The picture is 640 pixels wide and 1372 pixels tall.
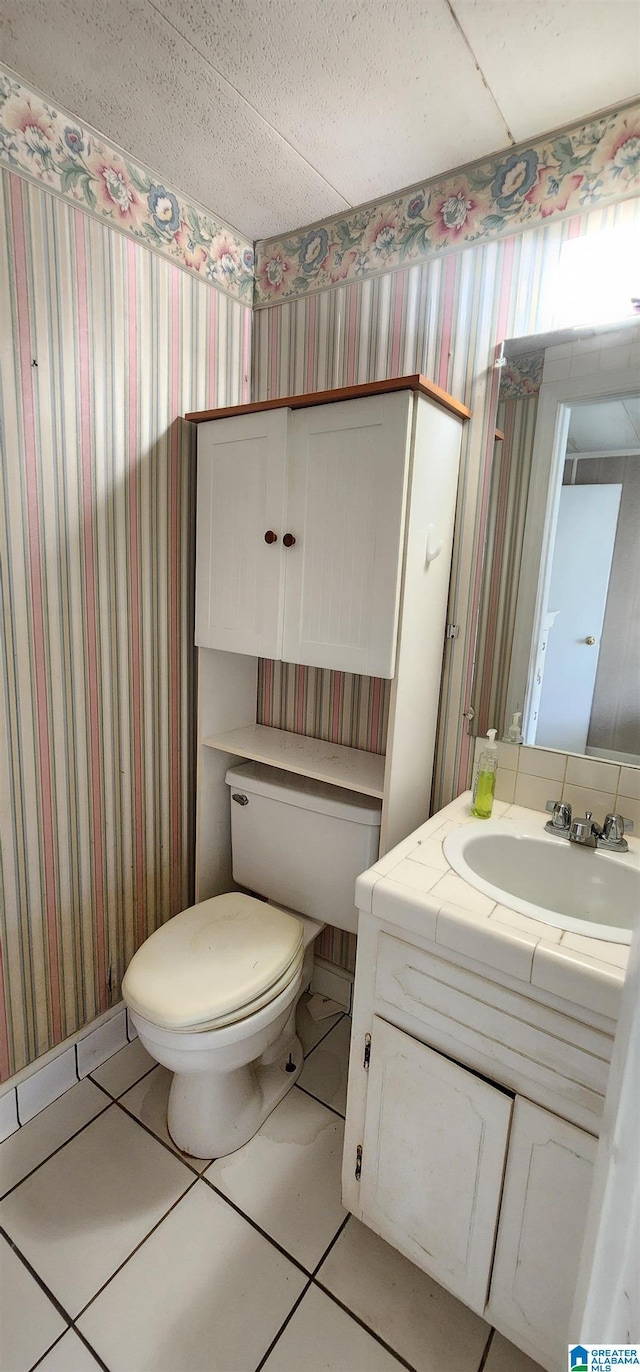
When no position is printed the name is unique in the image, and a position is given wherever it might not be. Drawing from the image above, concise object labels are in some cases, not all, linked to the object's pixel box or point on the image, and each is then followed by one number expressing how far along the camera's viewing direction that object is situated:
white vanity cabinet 0.85
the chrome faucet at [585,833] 1.17
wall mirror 1.18
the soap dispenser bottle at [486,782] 1.29
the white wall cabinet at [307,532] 1.22
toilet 1.21
